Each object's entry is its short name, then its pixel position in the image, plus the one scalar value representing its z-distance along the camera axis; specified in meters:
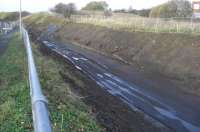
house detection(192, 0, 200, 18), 20.54
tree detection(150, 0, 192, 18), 32.38
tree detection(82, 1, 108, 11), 74.27
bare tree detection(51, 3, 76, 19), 53.01
